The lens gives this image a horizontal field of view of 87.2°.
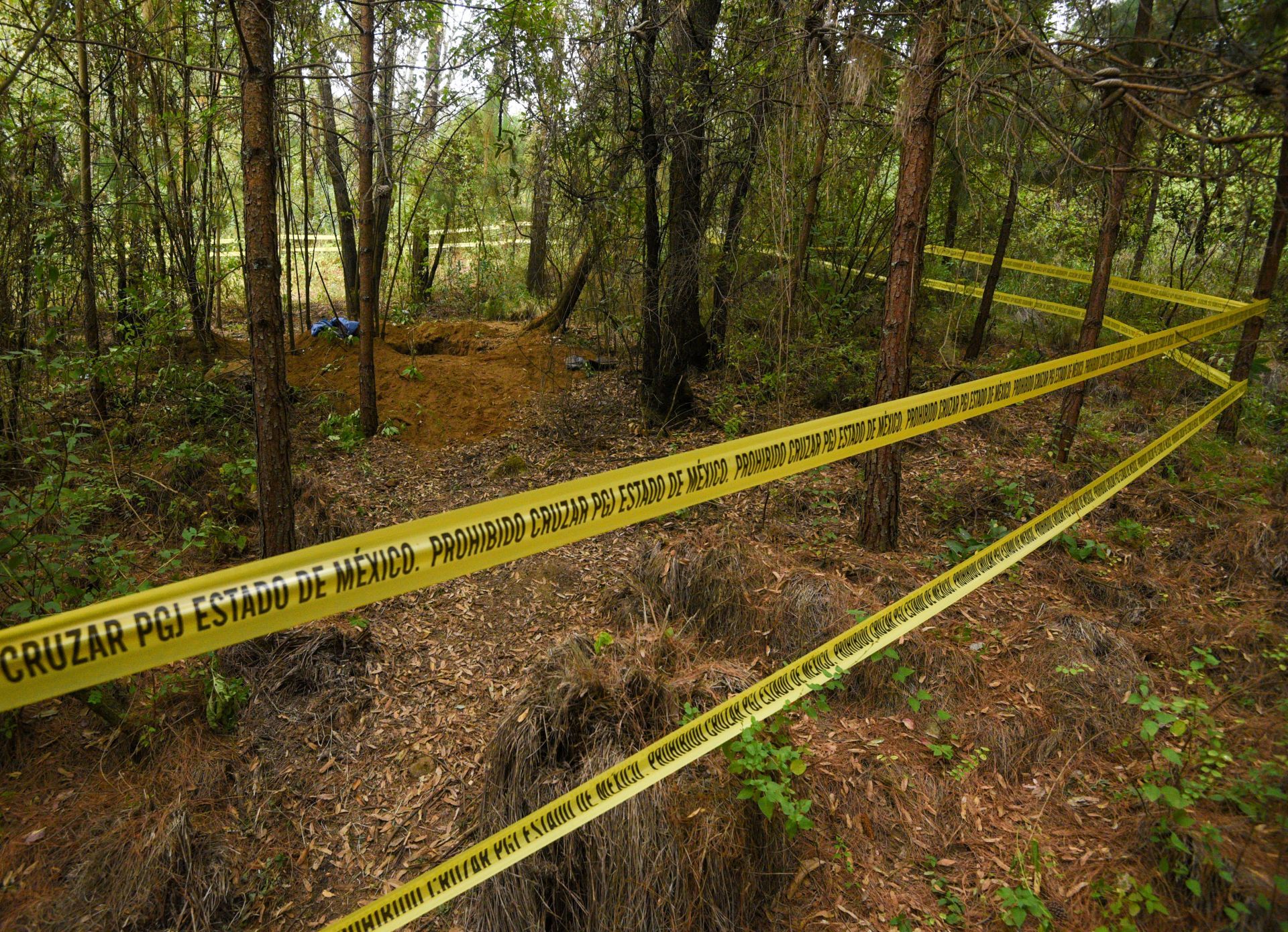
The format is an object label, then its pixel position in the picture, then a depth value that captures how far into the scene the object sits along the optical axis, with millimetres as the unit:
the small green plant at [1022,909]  2822
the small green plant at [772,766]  2992
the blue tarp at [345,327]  10219
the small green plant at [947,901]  2926
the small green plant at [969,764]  3537
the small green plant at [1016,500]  5660
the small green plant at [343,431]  7812
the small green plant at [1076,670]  3961
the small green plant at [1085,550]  5207
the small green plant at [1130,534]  5402
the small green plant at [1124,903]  2682
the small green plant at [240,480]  5462
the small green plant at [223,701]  3689
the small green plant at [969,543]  5023
